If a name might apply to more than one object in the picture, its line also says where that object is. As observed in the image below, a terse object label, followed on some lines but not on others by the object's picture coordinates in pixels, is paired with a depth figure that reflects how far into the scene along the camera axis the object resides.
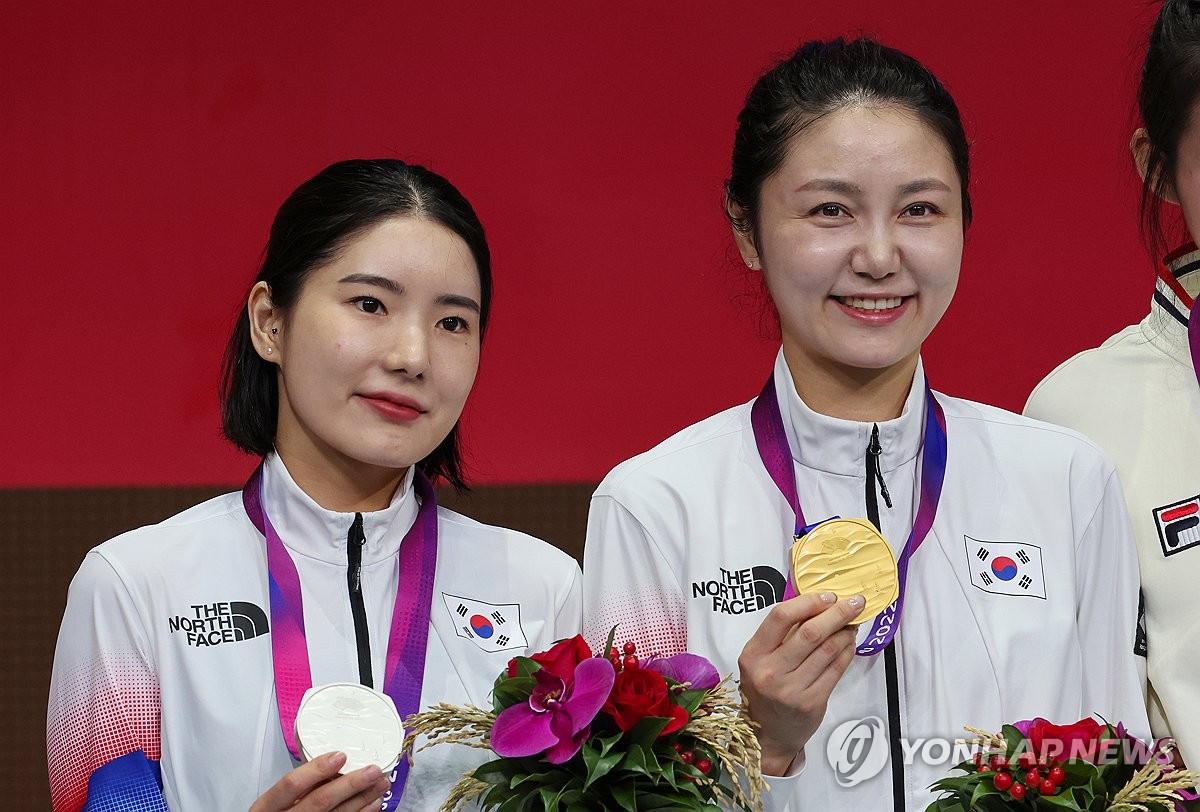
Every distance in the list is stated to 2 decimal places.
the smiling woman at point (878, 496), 4.20
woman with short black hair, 4.07
